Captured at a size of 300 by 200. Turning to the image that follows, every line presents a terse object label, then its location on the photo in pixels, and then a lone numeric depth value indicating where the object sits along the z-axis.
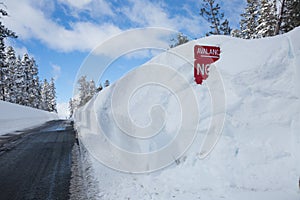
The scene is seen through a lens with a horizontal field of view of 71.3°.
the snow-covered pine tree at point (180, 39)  22.22
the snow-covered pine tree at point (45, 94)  64.89
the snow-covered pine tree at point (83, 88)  62.85
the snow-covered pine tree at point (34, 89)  48.38
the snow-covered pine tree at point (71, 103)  85.72
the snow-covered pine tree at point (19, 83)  39.88
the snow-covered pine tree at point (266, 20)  20.81
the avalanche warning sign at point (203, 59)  5.44
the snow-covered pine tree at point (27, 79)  43.03
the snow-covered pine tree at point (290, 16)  17.38
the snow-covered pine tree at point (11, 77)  37.34
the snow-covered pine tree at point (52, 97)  71.25
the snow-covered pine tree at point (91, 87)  64.00
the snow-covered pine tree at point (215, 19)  25.62
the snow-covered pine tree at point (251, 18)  28.95
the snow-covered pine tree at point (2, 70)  30.29
